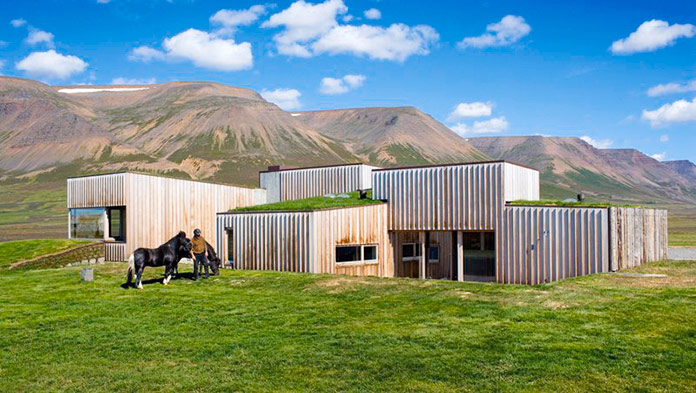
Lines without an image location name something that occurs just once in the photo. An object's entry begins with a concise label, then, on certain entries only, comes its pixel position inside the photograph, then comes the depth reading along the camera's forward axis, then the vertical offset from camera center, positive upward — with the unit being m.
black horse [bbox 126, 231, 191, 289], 16.45 -1.86
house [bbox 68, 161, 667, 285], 20.47 -1.24
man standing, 18.11 -1.87
